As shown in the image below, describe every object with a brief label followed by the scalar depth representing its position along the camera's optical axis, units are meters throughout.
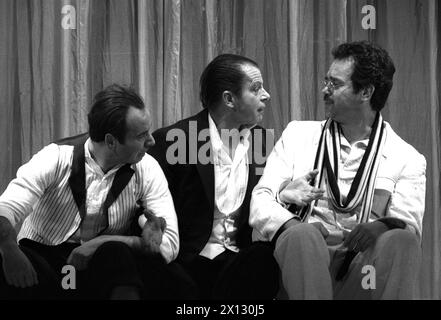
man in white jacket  9.49
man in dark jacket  9.80
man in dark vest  9.59
